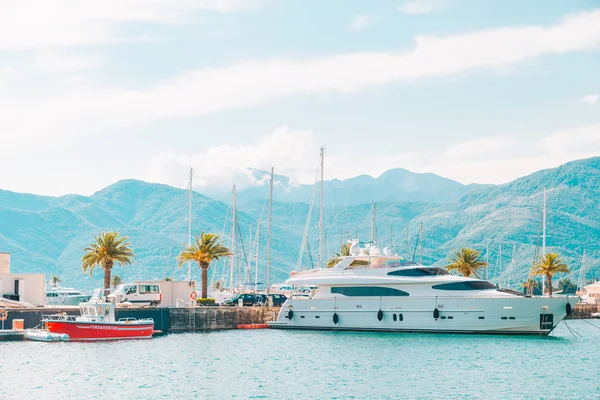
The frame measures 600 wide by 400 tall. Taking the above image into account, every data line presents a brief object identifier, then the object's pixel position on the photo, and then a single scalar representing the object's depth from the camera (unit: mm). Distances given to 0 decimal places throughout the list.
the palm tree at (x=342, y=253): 83169
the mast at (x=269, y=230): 79162
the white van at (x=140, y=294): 63438
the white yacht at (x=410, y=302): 57031
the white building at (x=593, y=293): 111000
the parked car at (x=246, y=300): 72812
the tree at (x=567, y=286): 175125
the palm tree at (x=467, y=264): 89062
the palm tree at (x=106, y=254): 66500
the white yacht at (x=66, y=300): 75375
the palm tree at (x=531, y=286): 98569
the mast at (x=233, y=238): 88888
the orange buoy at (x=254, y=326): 67056
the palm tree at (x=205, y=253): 70688
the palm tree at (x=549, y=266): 90312
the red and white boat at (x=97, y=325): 53000
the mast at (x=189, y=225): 72938
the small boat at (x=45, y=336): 52094
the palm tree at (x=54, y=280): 109550
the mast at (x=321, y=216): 75875
